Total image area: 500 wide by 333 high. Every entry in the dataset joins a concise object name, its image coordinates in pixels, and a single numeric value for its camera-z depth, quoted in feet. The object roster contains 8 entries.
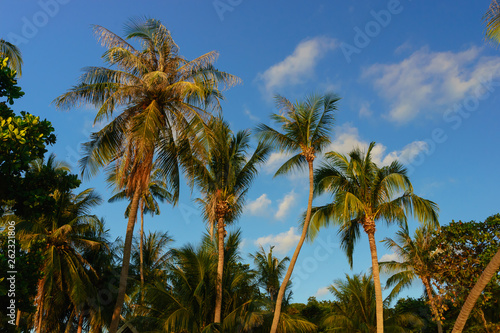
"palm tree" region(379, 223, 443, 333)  76.79
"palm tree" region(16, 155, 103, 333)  62.34
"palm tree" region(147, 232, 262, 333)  49.55
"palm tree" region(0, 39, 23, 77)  35.91
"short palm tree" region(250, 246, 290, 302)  100.22
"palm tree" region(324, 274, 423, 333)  67.62
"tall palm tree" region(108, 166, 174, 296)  94.42
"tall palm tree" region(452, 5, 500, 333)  27.91
